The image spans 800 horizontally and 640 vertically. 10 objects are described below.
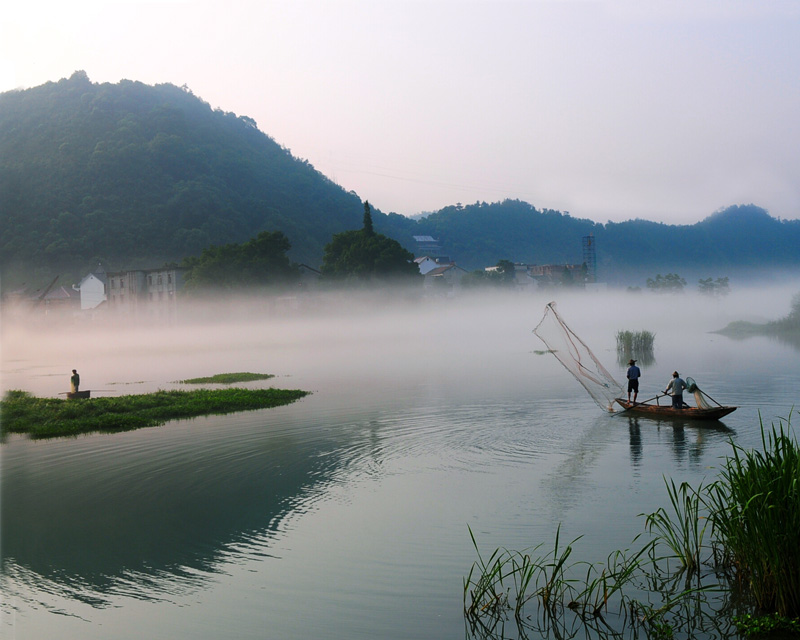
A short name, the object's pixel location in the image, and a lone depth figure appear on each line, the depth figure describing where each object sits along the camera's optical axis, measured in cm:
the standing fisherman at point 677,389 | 2606
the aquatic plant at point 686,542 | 1130
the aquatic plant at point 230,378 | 4475
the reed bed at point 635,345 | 5725
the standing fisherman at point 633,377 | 2898
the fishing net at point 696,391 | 2581
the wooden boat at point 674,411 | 2489
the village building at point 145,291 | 11112
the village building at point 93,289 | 11731
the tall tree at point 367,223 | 10934
